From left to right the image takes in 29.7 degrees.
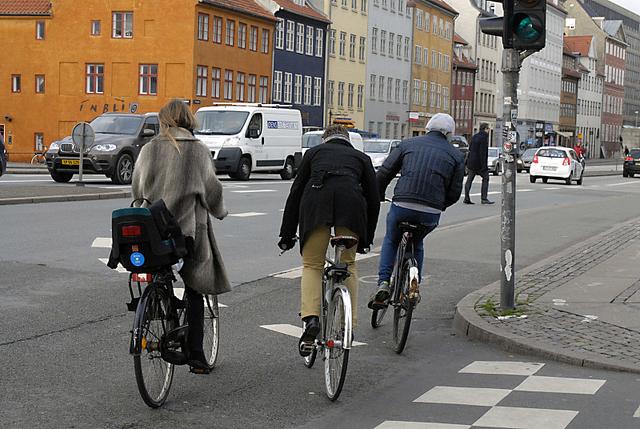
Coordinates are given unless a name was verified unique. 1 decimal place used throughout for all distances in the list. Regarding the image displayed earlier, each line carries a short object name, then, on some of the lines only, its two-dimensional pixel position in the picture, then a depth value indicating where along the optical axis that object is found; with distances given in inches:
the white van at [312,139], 1738.4
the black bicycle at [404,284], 336.5
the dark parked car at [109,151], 1211.9
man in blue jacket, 350.6
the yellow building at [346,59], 3125.0
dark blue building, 2851.9
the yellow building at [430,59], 3838.6
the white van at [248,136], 1446.9
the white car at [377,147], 1891.4
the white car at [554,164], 1911.9
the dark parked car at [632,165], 2694.4
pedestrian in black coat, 1099.8
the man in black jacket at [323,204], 282.7
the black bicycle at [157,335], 249.6
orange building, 2449.6
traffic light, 376.5
